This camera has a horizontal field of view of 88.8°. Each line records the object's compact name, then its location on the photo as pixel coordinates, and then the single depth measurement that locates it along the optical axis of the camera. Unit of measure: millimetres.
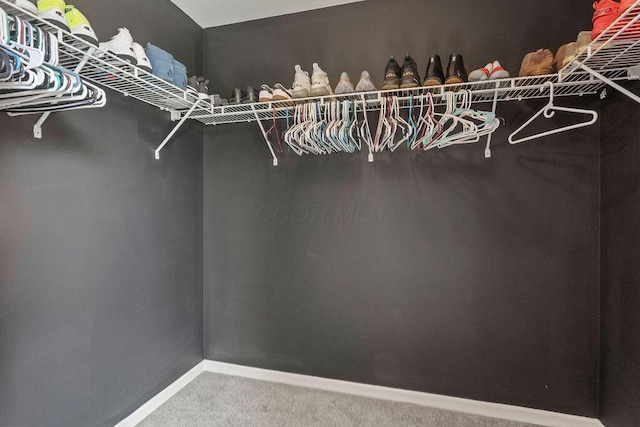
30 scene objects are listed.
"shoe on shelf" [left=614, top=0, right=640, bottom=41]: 1047
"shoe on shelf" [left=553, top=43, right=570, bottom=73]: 1526
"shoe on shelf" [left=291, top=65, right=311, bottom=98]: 1802
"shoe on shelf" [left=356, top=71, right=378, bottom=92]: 1745
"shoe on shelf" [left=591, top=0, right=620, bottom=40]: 1194
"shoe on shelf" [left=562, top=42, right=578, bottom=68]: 1420
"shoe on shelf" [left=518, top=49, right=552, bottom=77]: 1543
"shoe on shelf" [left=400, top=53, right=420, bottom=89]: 1630
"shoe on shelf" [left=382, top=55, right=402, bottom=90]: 1665
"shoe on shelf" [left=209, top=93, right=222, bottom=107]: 1971
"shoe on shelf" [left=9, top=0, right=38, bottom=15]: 997
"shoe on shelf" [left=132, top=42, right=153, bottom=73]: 1410
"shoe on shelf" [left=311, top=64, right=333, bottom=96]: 1771
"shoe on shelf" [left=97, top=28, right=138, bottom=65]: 1312
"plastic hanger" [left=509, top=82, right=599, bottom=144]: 1450
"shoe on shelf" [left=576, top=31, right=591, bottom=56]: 1391
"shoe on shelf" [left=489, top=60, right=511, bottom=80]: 1556
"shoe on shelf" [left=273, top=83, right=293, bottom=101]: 1800
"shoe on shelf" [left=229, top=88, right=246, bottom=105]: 1920
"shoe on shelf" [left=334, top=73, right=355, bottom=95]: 1748
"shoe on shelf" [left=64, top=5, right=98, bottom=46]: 1168
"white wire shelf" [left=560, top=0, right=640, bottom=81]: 1091
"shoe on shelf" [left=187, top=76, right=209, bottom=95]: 1841
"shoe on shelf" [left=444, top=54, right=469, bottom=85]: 1585
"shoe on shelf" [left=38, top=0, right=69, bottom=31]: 1062
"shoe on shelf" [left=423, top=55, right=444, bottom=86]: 1607
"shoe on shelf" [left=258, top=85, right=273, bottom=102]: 1825
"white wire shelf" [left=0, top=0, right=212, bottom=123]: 1109
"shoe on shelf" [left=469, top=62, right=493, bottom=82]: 1585
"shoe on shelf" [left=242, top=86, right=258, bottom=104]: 1909
